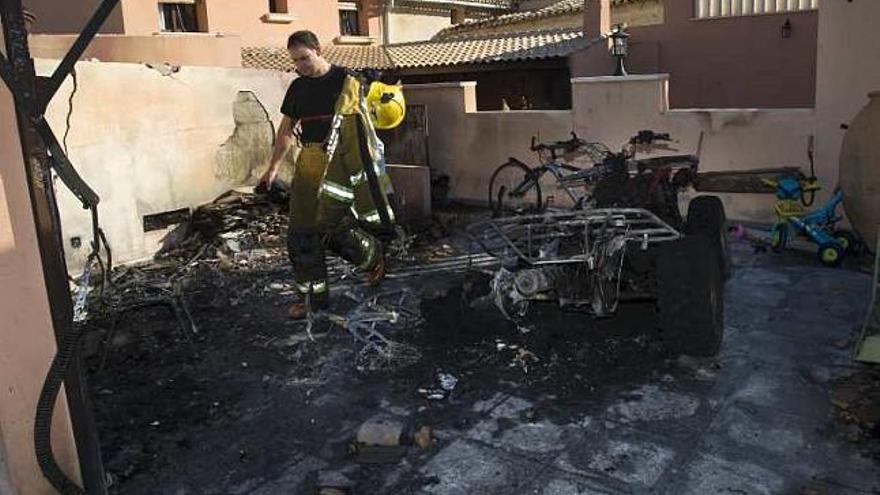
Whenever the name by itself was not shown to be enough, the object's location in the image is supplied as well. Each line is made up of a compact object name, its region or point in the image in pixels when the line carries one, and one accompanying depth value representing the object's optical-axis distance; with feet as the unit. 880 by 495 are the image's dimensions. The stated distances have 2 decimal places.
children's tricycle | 21.09
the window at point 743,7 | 44.93
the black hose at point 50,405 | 8.50
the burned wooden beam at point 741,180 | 25.88
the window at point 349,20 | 66.64
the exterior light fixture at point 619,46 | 39.70
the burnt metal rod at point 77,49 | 8.23
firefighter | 17.28
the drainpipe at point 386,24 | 69.41
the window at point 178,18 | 51.03
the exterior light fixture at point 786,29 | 44.34
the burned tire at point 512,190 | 30.99
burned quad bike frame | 13.80
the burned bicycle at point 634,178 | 16.47
